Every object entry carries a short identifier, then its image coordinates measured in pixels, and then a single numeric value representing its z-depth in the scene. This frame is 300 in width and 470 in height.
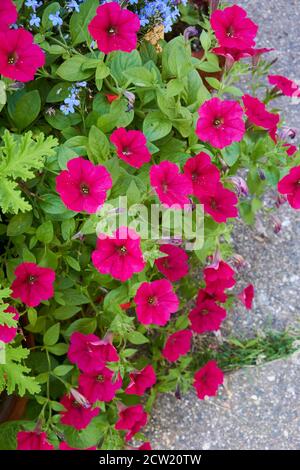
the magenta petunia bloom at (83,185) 1.37
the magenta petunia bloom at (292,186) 1.58
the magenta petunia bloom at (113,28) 1.41
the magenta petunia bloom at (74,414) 1.69
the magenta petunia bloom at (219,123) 1.47
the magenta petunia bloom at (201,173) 1.51
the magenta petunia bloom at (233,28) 1.52
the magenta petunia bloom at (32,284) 1.50
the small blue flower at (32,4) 1.50
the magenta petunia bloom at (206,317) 1.89
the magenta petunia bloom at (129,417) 1.79
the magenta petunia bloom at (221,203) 1.58
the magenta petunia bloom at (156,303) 1.57
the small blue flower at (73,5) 1.57
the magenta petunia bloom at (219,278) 1.76
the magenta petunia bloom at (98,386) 1.66
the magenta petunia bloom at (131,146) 1.44
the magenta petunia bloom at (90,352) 1.59
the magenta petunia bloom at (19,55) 1.37
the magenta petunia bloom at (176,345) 1.91
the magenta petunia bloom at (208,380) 1.94
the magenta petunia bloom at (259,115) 1.60
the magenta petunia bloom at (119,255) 1.39
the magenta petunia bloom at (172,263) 1.71
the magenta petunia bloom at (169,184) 1.42
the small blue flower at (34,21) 1.51
